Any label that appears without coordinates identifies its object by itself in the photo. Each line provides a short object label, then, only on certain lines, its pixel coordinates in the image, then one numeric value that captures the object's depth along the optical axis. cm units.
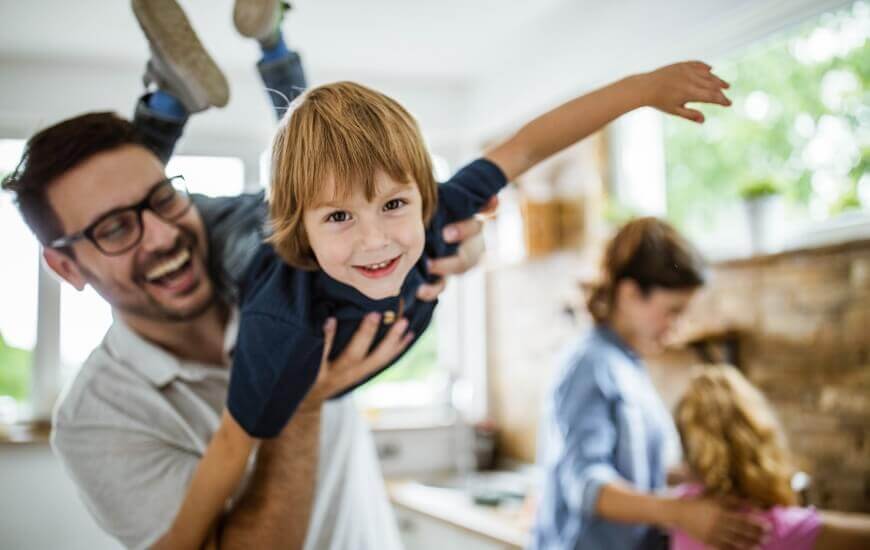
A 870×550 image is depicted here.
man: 60
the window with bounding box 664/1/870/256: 141
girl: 108
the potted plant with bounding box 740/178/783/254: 153
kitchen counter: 167
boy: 53
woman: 114
